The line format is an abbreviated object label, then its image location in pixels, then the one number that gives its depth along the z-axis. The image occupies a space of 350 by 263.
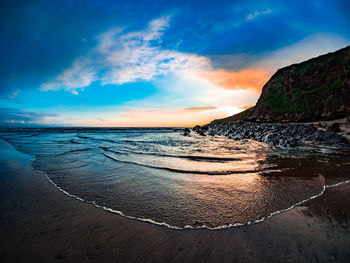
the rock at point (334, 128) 11.91
